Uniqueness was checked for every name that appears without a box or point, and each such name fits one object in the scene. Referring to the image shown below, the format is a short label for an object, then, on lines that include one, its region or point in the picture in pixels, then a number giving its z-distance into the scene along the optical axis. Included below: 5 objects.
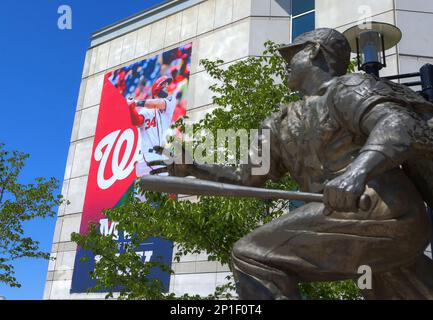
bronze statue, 2.58
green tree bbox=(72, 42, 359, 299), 7.82
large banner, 18.14
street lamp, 5.50
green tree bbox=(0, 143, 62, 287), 13.88
